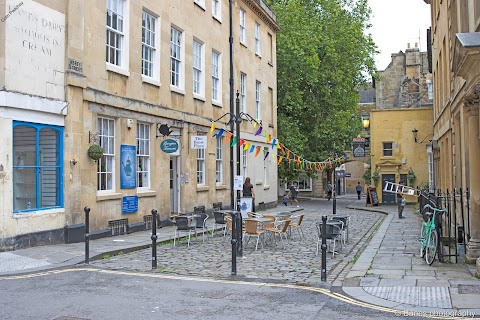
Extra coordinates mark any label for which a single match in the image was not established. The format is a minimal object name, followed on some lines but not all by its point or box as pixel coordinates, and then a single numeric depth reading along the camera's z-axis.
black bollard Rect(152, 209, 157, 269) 10.23
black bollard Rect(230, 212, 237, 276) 9.64
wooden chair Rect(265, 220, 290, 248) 13.33
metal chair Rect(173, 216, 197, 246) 13.86
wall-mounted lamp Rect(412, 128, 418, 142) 36.59
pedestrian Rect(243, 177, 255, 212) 22.48
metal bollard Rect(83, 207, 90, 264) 10.59
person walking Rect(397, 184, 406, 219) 24.79
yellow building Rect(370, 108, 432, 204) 37.16
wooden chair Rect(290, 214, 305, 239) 14.98
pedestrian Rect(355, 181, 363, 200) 48.94
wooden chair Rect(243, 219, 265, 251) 13.14
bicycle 10.52
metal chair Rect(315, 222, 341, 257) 12.01
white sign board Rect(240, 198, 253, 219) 17.98
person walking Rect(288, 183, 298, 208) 38.14
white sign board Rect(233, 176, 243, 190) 13.90
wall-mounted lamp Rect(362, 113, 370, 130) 39.43
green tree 36.75
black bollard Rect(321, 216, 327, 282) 9.07
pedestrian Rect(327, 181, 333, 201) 49.28
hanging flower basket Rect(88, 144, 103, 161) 14.12
